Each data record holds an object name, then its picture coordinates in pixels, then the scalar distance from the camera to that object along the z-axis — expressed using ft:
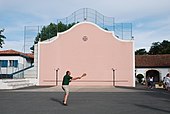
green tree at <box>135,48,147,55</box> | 145.99
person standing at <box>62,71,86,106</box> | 25.47
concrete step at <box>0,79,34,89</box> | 50.12
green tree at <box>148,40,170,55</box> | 128.61
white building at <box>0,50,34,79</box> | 72.26
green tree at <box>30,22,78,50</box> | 81.07
